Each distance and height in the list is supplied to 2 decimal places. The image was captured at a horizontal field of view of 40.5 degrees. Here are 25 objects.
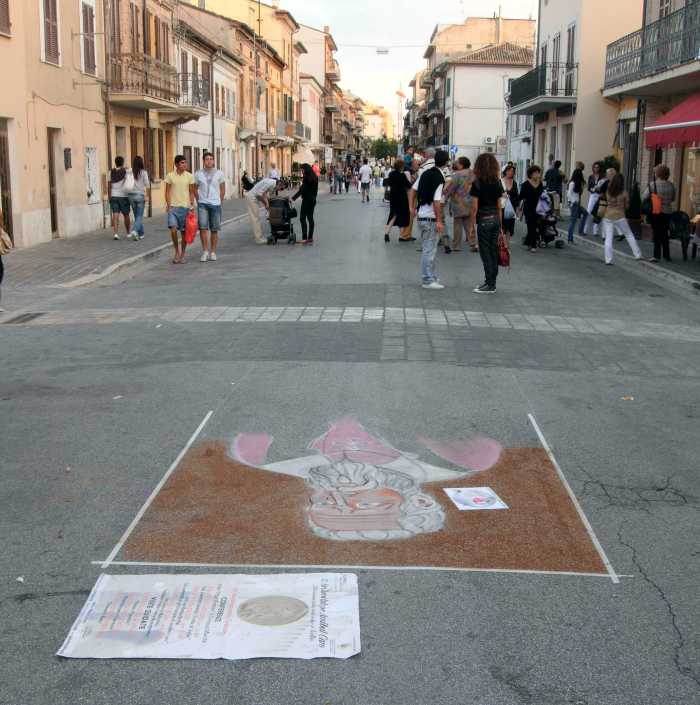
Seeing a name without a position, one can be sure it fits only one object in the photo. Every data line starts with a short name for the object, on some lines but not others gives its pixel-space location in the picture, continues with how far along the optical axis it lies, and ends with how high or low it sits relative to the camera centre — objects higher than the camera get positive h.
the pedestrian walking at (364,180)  40.97 -0.60
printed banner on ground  3.31 -1.65
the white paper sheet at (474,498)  4.77 -1.67
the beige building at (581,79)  31.47 +3.01
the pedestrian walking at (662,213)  16.31 -0.74
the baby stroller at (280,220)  19.58 -1.12
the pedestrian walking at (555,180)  23.54 -0.31
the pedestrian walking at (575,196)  21.08 -0.63
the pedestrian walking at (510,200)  17.70 -0.62
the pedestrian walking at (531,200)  18.34 -0.64
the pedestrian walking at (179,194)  15.52 -0.49
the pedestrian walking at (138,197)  20.27 -0.71
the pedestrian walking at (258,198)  18.94 -0.68
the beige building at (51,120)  18.22 +0.91
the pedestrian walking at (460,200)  17.80 -0.61
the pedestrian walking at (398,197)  19.78 -0.65
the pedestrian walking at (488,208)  12.03 -0.51
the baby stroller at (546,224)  19.33 -1.14
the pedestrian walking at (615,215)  15.41 -0.77
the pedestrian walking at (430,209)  12.45 -0.55
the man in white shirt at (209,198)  15.69 -0.55
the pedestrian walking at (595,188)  20.02 -0.43
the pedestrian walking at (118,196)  20.11 -0.69
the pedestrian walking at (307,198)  18.74 -0.65
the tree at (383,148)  177.88 +3.39
